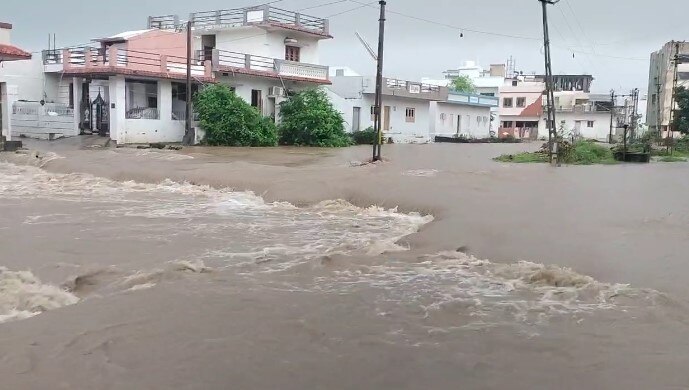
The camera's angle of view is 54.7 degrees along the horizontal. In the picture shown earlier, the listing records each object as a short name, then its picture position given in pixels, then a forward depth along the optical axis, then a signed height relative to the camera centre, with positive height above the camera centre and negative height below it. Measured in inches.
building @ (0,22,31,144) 855.1 +88.4
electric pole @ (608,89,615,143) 2119.8 +109.4
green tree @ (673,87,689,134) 1579.7 +83.1
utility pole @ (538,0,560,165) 935.7 +82.6
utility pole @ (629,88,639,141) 2313.7 +172.0
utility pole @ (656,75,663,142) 1707.7 +89.3
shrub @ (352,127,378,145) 1428.4 -3.5
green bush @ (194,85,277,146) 1081.4 +23.1
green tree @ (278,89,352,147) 1229.1 +23.5
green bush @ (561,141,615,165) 957.2 -19.6
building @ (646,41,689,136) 1993.1 +211.6
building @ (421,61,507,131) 2640.5 +259.4
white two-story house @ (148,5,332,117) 1230.9 +171.1
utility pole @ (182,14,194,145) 1058.1 +32.1
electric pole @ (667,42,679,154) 1639.1 +107.6
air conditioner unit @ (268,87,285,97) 1285.7 +80.2
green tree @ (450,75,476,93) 2571.4 +211.0
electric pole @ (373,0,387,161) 800.3 +69.8
